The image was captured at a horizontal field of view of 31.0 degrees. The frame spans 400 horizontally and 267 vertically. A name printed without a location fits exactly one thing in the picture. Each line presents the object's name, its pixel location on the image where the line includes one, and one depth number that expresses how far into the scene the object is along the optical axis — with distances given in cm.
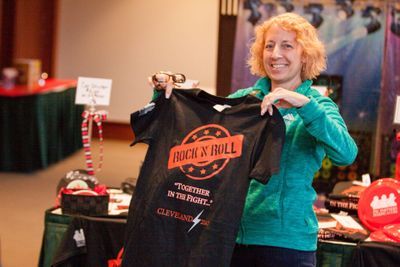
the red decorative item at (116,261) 304
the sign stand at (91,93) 367
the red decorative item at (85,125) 370
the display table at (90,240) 305
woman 211
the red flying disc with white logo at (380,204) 313
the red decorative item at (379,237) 297
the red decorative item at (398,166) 329
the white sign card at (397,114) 326
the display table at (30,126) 679
